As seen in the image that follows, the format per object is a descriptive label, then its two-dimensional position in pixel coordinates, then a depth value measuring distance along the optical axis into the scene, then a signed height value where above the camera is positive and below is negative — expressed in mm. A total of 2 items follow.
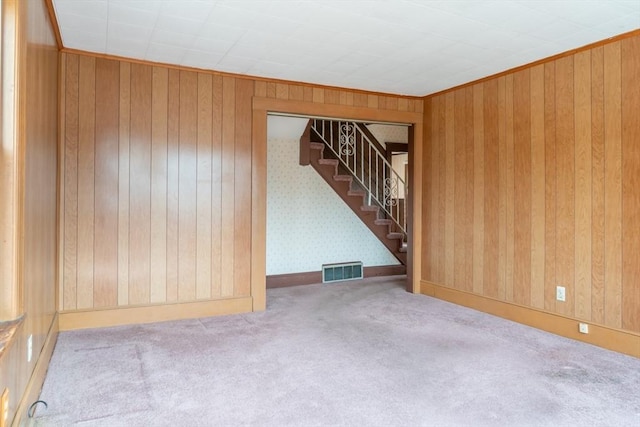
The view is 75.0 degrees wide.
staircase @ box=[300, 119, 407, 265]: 5961 +606
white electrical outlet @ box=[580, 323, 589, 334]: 3385 -948
